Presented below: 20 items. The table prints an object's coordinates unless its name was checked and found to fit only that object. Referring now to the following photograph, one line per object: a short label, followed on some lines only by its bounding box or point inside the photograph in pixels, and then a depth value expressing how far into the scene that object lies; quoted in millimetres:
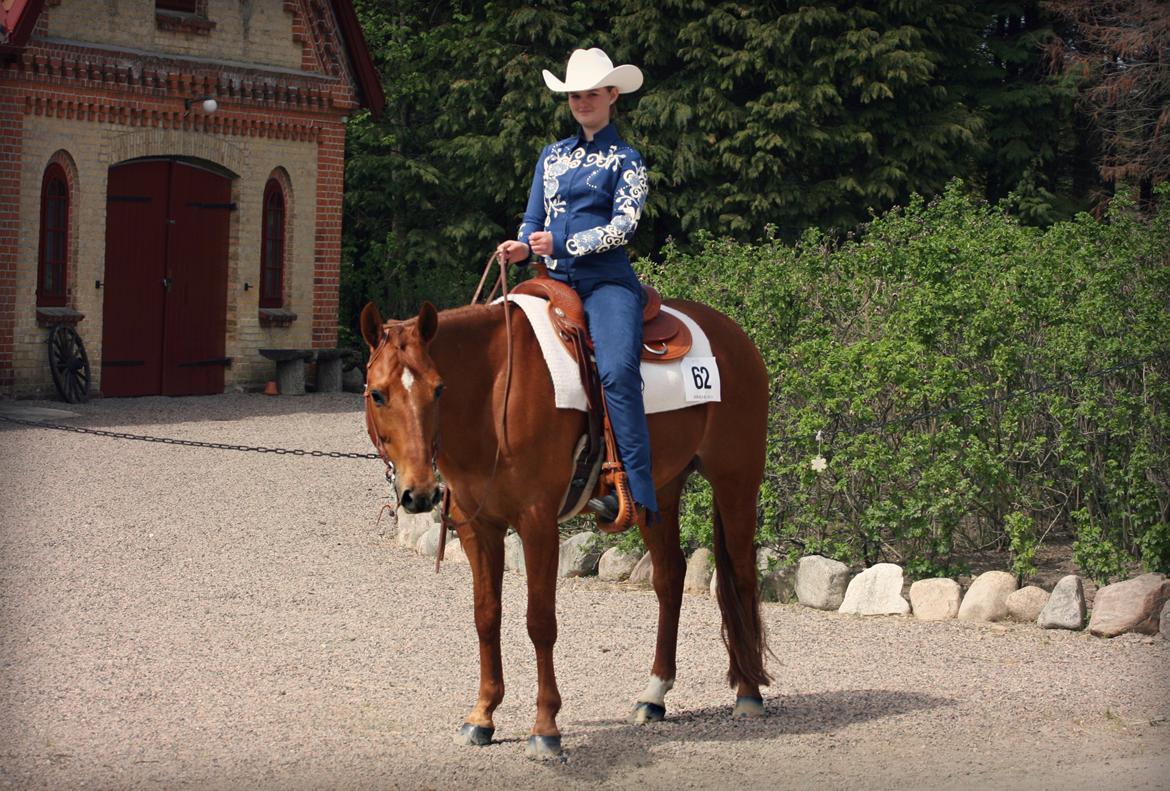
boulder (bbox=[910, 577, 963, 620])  17812
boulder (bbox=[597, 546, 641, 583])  19922
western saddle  12898
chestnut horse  11531
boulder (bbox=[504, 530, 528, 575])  20406
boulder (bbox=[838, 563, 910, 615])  18031
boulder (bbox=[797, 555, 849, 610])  18359
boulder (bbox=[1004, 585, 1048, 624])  17609
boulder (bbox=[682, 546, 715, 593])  19375
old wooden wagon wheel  38937
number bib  13797
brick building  39031
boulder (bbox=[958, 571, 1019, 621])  17687
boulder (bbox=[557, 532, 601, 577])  20172
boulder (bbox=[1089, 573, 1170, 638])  16906
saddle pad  12648
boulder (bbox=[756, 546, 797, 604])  18828
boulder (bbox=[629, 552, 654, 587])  19781
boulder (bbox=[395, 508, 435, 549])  22141
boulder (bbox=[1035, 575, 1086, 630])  17203
